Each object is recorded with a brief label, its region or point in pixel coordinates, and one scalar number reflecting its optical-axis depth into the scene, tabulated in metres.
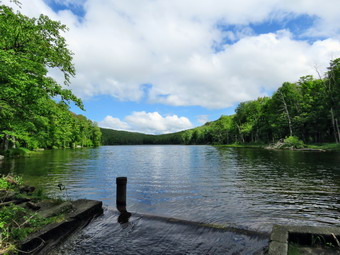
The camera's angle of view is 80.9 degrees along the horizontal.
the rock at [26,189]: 11.00
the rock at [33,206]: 7.69
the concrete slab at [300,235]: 4.76
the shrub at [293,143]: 48.69
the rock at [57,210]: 6.93
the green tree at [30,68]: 8.51
